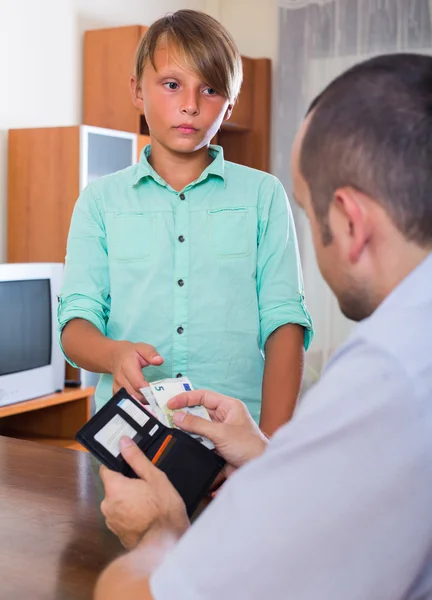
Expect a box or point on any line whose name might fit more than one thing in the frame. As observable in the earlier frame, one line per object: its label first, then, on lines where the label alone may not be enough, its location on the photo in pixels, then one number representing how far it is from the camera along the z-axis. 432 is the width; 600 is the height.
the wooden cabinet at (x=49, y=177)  3.64
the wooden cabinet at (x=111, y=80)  4.11
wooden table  1.00
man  0.69
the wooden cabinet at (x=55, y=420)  3.65
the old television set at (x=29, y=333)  3.30
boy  1.62
